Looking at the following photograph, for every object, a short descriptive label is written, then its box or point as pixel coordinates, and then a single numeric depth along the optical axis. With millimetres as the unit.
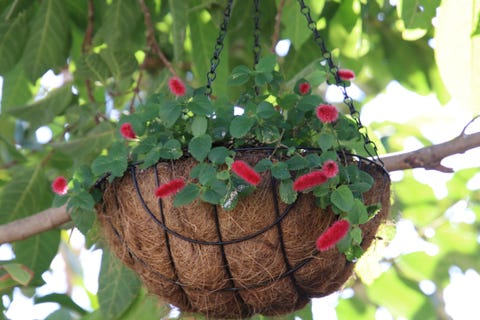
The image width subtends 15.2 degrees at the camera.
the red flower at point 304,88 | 2014
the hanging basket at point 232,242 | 1934
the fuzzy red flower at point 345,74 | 2004
